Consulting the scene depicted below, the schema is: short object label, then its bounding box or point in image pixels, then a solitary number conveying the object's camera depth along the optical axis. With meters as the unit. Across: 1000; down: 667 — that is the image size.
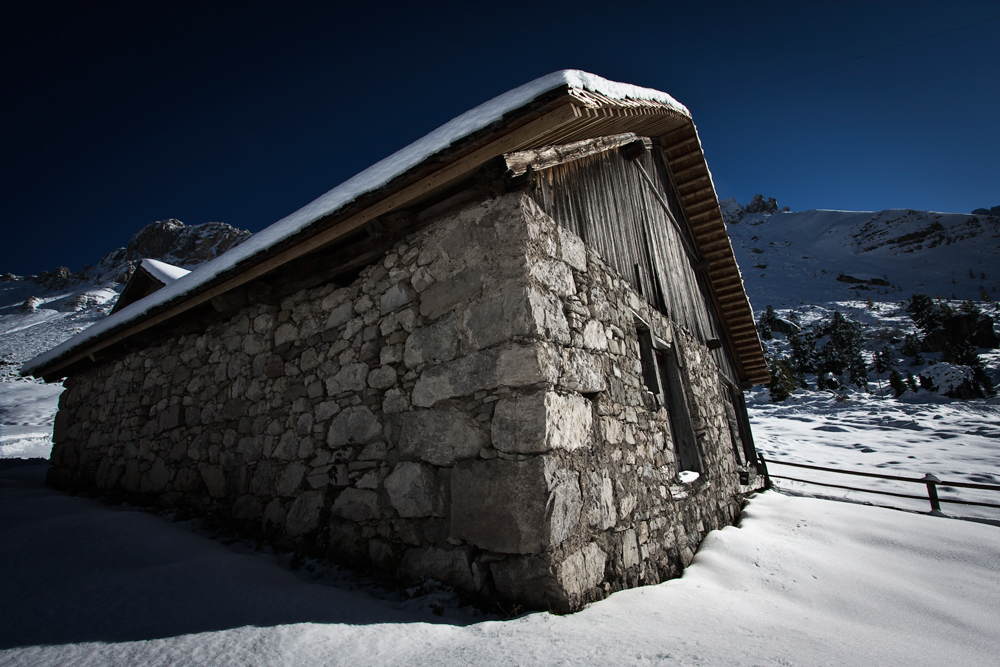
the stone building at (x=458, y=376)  2.68
